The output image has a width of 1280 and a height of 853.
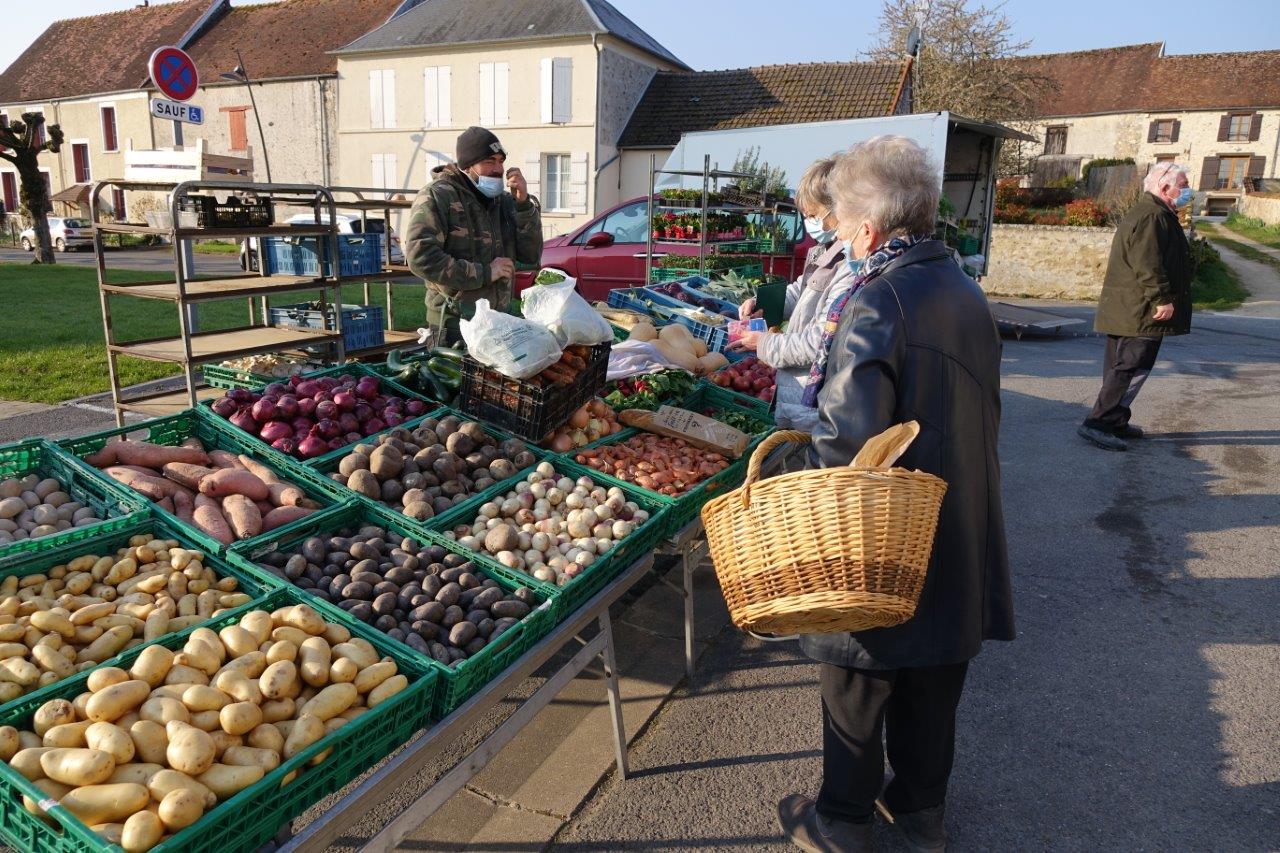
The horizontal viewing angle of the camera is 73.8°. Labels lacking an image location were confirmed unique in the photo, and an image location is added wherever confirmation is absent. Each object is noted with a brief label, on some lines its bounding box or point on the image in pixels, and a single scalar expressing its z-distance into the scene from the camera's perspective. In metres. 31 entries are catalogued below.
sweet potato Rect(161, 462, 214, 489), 2.99
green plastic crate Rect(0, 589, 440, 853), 1.56
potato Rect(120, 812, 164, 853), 1.50
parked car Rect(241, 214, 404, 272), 6.80
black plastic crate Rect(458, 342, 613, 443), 3.58
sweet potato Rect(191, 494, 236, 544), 2.67
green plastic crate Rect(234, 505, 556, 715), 2.10
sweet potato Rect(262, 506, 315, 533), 2.81
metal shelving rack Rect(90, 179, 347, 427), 5.03
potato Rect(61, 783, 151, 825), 1.57
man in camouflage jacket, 4.55
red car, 9.76
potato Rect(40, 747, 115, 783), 1.62
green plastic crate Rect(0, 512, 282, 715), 2.37
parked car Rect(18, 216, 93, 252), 26.77
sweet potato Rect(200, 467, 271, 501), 2.92
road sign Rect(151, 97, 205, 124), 6.30
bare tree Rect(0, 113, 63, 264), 20.27
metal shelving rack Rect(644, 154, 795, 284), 7.67
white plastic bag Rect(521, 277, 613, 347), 3.66
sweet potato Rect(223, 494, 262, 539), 2.69
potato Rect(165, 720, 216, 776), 1.69
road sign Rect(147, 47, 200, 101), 6.37
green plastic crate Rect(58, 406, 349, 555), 3.06
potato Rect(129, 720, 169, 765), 1.74
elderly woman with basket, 2.10
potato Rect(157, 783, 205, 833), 1.55
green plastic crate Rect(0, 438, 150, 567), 2.59
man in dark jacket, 6.43
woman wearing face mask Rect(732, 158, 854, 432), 3.17
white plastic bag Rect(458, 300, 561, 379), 3.45
